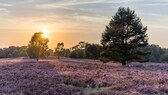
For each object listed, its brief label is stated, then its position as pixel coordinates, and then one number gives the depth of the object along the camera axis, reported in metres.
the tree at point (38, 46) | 36.03
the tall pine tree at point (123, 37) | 25.18
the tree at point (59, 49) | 65.77
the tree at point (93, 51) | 51.05
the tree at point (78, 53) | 63.50
